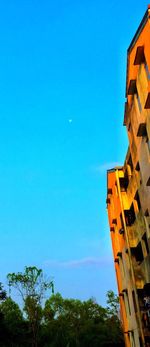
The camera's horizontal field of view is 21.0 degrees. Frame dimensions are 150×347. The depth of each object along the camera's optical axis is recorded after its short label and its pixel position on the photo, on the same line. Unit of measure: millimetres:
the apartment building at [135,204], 17938
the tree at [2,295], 48859
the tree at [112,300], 58312
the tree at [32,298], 46756
